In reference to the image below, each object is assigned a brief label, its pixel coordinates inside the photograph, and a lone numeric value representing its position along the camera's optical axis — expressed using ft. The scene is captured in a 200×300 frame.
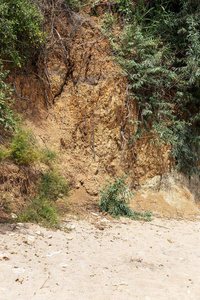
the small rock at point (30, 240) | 11.19
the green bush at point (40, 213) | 13.26
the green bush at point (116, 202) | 17.06
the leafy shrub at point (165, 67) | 20.83
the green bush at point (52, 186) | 15.33
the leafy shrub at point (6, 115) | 11.53
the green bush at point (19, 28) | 15.42
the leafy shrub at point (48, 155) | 16.83
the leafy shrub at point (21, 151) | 14.47
